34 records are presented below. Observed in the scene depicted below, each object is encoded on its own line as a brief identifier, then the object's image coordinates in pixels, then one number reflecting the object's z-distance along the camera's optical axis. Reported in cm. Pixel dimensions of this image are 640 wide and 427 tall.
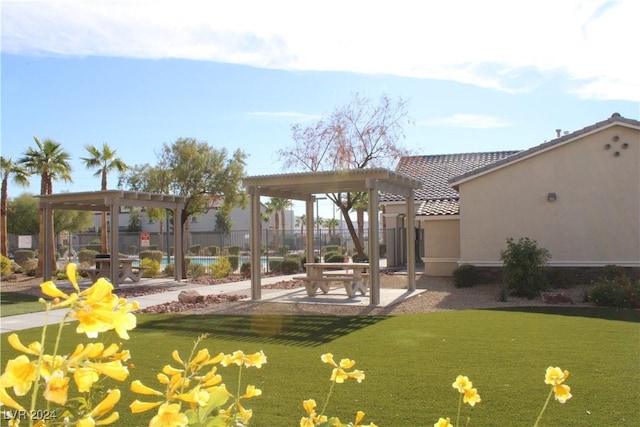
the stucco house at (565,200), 1584
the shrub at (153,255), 3444
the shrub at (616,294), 1221
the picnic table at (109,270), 2002
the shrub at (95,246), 4553
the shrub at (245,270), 2334
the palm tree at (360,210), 3632
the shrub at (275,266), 2556
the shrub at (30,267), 2520
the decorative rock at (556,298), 1315
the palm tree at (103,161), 2828
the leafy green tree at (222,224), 6012
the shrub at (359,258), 2619
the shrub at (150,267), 2369
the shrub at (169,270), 2453
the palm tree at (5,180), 2724
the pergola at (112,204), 1909
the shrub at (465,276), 1681
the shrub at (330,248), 3983
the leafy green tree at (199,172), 2994
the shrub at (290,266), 2517
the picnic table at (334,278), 1444
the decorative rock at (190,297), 1458
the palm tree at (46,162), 2600
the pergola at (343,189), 1341
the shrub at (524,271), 1446
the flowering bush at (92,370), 110
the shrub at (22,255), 3756
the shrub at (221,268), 2273
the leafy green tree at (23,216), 4847
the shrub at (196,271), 2314
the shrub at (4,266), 2459
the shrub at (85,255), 3805
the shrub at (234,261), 2694
